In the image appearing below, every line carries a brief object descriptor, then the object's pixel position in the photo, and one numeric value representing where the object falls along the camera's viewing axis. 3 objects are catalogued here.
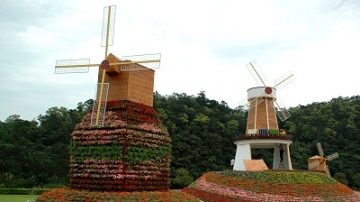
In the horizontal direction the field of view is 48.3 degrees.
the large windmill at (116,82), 14.84
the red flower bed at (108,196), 12.45
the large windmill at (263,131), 24.30
